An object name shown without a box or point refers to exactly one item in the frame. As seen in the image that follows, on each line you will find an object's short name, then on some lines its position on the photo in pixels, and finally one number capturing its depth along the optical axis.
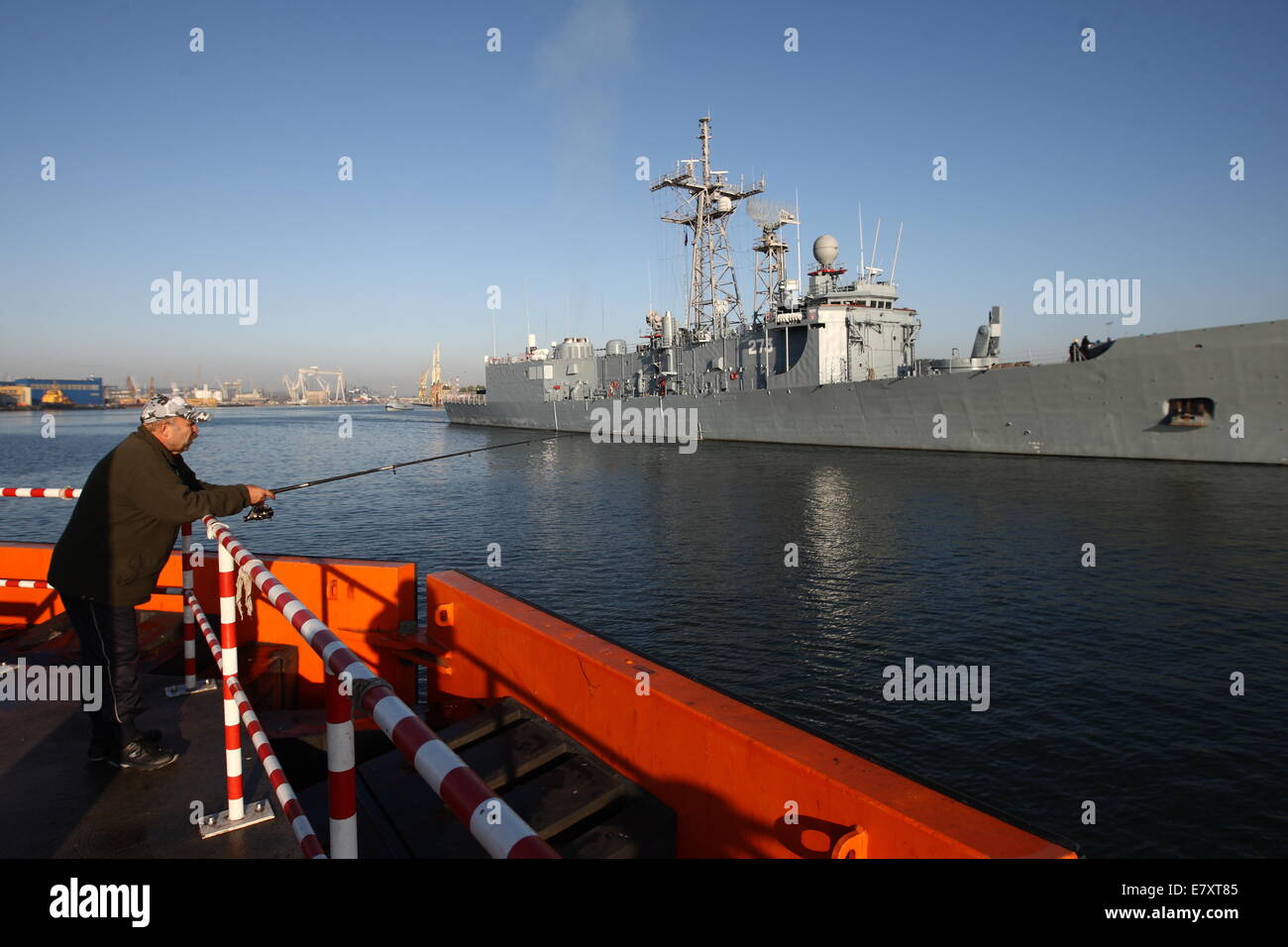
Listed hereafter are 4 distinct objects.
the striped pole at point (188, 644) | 4.79
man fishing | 3.76
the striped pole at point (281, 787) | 2.54
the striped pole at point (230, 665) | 3.13
